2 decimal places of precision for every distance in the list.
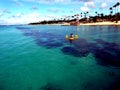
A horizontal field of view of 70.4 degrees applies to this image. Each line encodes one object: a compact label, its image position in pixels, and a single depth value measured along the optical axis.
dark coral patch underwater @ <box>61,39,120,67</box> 14.44
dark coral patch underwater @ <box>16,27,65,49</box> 23.89
